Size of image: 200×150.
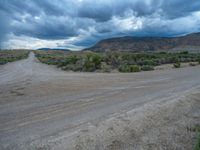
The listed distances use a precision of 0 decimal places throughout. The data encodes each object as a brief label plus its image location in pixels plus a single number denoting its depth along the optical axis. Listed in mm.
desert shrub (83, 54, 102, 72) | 16734
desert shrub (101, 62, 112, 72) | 15808
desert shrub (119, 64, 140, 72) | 14986
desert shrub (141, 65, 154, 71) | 15687
